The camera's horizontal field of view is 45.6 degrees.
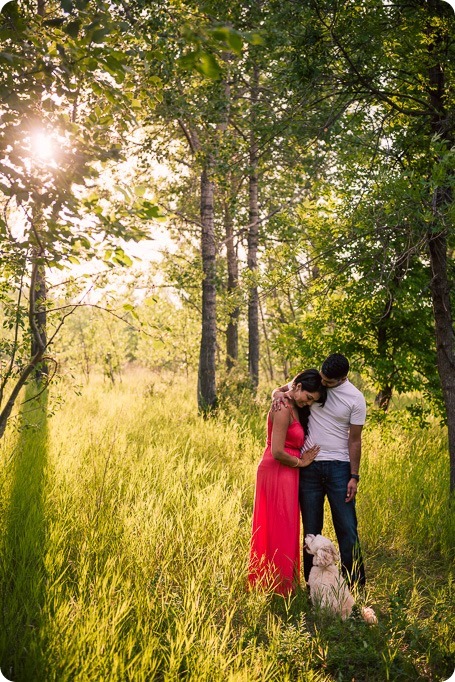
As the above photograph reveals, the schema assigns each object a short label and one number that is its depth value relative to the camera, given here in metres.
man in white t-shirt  4.67
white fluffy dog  4.12
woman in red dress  4.63
